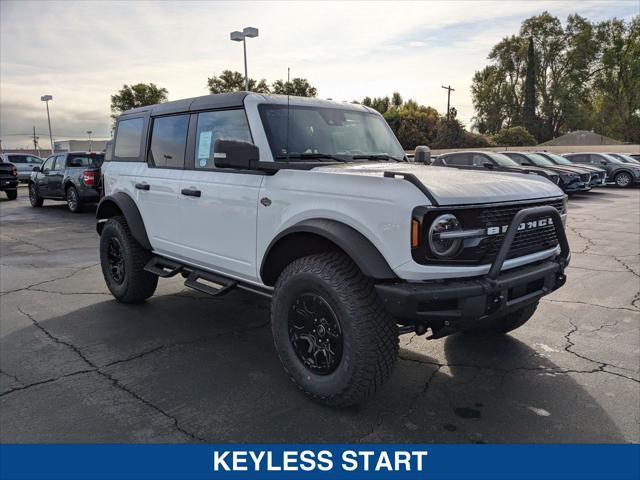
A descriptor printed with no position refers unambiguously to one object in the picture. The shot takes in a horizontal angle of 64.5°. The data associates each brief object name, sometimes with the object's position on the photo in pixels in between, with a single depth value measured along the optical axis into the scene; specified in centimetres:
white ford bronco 277
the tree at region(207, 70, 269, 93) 4497
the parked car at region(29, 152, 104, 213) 1428
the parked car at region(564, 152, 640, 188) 2144
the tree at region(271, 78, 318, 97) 4477
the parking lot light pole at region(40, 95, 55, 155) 4312
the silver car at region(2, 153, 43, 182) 2677
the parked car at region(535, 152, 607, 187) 1809
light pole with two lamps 2391
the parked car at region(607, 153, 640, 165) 2298
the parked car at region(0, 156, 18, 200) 1914
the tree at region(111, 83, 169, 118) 4491
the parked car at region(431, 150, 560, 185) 1510
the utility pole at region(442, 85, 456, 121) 5586
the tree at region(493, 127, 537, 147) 5038
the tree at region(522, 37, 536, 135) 6200
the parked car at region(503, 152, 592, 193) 1633
